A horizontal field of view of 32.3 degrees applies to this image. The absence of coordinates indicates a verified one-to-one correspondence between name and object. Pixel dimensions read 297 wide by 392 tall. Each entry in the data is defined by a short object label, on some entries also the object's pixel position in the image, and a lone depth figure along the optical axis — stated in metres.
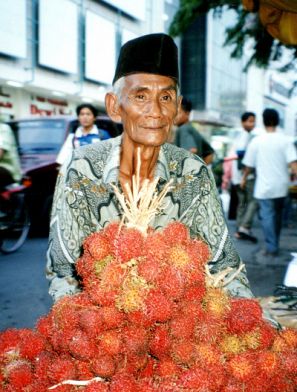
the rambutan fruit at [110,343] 1.14
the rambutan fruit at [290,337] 1.34
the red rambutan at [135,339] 1.14
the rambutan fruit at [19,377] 1.24
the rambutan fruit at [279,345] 1.30
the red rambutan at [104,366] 1.13
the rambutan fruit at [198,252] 1.24
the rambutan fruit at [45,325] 1.32
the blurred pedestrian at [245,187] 8.05
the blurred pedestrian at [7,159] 5.69
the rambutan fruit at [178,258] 1.20
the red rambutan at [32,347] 1.35
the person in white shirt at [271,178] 6.84
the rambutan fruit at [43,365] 1.23
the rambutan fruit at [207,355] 1.16
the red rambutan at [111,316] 1.15
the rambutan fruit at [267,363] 1.22
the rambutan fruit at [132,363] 1.17
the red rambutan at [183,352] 1.17
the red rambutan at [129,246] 1.19
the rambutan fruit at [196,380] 1.11
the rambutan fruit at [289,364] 1.26
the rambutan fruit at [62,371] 1.17
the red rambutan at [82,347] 1.14
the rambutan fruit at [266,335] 1.28
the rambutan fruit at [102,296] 1.16
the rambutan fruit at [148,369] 1.21
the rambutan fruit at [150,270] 1.16
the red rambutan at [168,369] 1.17
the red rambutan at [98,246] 1.24
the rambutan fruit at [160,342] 1.19
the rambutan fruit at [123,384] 1.09
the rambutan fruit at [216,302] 1.25
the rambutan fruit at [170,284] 1.16
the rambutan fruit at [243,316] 1.26
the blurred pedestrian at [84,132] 6.66
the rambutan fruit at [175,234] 1.25
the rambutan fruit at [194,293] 1.22
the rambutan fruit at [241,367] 1.18
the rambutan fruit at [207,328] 1.20
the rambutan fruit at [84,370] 1.18
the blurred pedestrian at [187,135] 6.22
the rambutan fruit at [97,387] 1.12
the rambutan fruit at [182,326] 1.18
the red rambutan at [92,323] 1.14
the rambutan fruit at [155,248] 1.19
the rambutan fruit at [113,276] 1.16
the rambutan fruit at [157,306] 1.14
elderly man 1.72
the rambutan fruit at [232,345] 1.23
